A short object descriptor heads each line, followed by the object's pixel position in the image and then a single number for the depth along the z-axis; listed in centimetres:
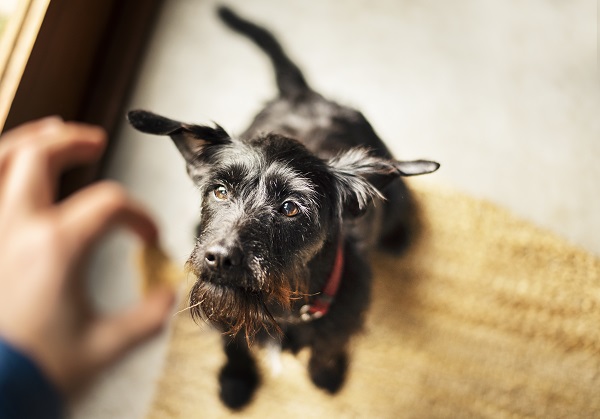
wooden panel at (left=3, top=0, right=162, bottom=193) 62
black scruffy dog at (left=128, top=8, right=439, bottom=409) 43
